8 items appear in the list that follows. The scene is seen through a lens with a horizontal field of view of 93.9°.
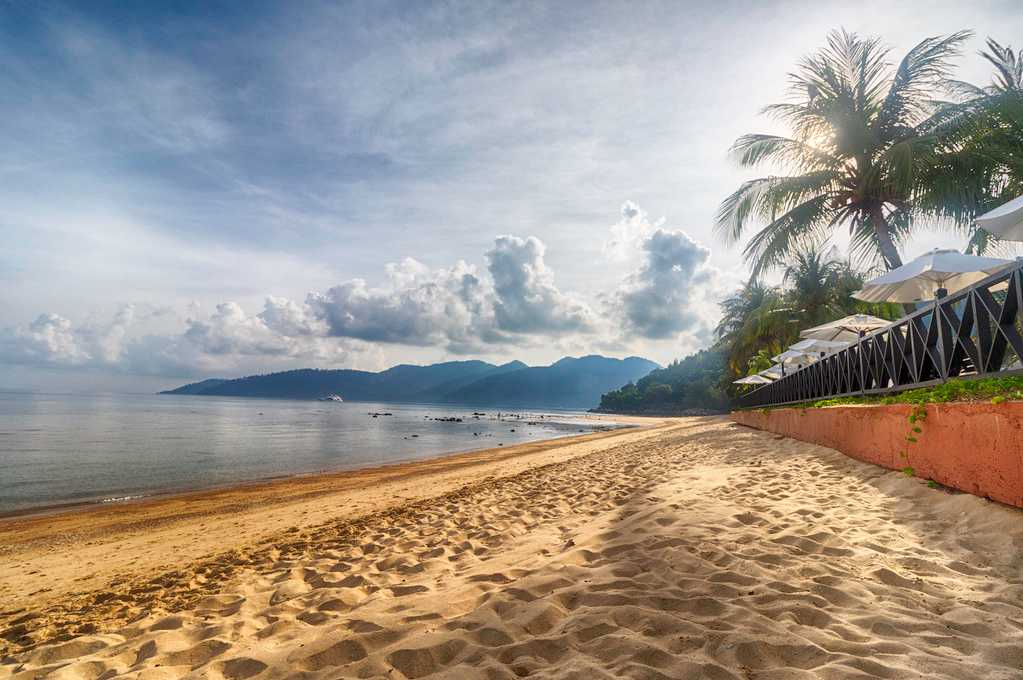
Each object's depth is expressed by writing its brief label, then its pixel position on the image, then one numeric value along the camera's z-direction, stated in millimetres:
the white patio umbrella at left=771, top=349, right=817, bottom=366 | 15659
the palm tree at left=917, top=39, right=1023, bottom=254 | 10938
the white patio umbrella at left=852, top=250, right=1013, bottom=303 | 7445
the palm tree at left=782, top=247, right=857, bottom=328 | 26312
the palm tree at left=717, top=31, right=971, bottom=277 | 12617
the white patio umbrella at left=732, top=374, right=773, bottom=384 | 22130
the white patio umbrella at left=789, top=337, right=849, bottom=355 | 13719
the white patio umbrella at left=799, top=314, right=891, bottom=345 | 12938
